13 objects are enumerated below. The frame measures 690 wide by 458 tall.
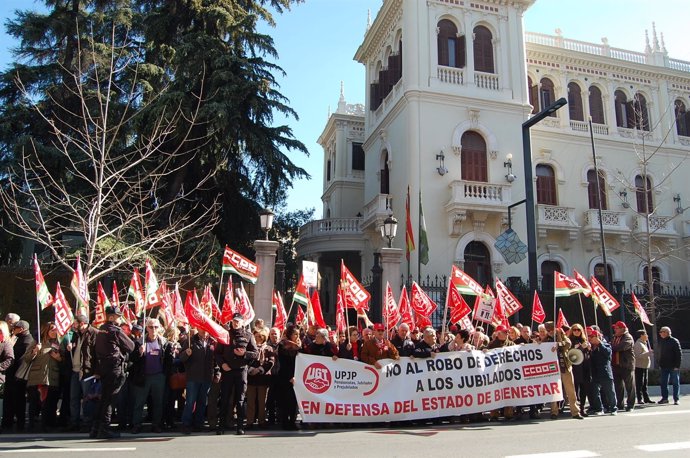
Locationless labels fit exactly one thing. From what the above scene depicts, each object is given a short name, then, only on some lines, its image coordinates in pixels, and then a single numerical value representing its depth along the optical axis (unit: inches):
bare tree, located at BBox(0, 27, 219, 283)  695.1
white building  906.7
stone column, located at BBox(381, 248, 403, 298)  635.5
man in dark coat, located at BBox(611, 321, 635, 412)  441.1
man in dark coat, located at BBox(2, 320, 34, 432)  346.9
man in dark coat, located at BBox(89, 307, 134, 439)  314.5
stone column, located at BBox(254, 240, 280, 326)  566.9
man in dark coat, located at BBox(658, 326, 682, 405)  465.7
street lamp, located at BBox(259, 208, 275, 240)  575.2
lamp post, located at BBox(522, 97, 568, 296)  538.0
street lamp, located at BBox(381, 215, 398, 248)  607.8
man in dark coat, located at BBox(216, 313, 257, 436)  338.0
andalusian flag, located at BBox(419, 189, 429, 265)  744.8
